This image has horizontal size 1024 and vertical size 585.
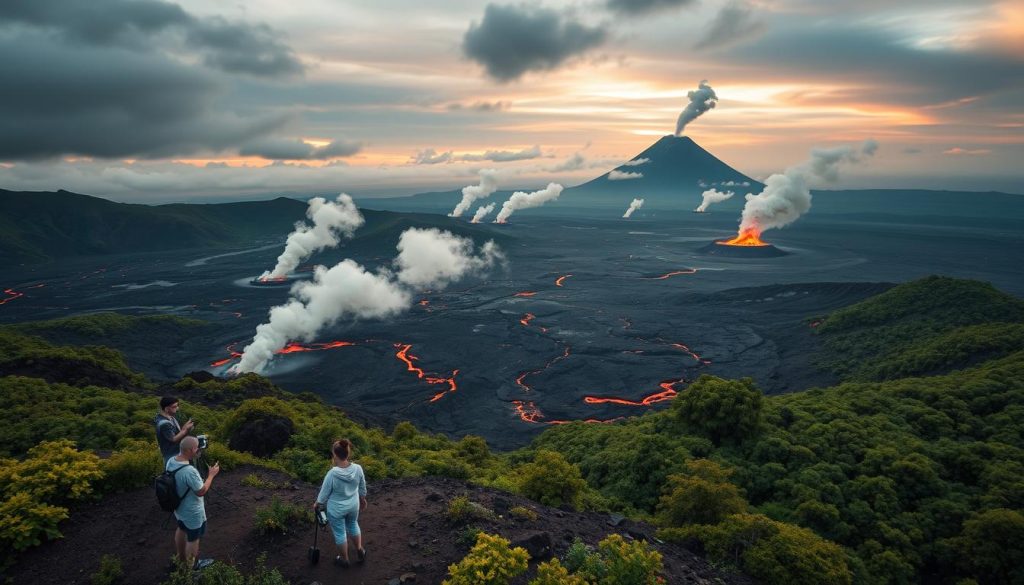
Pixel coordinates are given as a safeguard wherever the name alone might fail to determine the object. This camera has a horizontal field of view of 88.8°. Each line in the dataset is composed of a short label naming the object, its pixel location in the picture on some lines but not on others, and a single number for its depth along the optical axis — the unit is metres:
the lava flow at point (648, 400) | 55.06
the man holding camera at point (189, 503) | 7.85
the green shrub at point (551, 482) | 15.52
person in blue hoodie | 8.16
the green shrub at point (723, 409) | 26.81
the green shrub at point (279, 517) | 9.59
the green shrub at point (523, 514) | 11.59
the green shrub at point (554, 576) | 7.61
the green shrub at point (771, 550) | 12.63
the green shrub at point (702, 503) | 15.45
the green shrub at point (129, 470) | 11.03
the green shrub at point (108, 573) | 8.30
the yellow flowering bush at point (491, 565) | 7.45
